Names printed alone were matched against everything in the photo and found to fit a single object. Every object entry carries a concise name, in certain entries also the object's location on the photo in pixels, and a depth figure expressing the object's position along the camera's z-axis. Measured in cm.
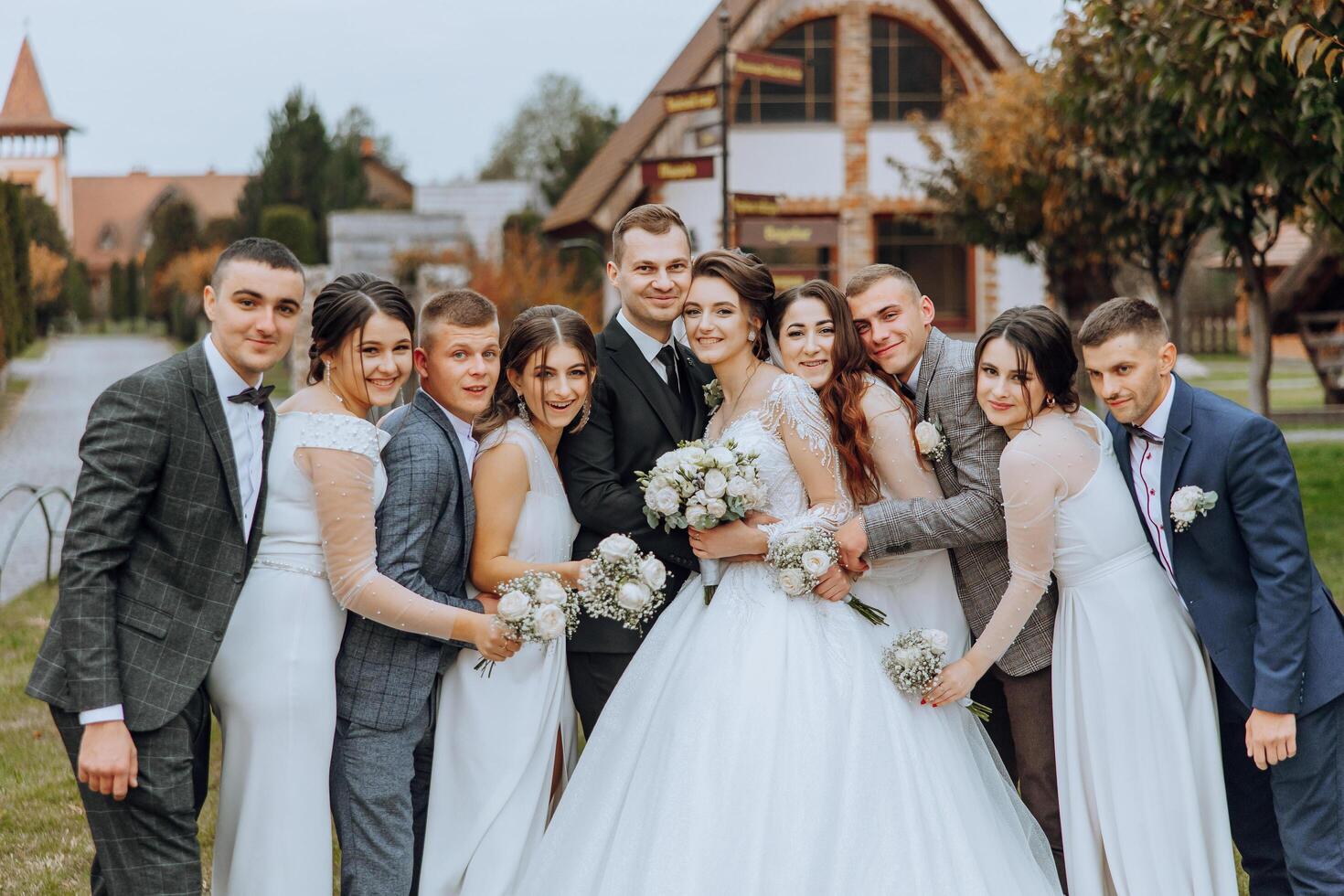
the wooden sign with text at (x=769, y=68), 1338
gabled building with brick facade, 2628
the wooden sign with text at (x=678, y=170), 1416
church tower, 6531
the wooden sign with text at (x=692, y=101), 1363
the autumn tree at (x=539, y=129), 6162
